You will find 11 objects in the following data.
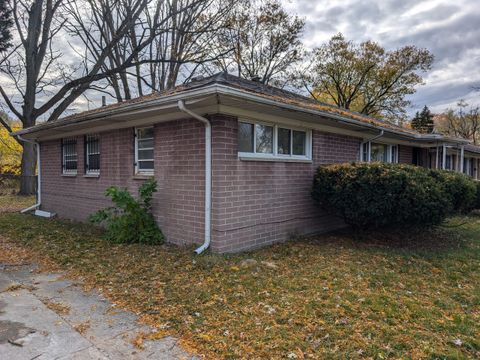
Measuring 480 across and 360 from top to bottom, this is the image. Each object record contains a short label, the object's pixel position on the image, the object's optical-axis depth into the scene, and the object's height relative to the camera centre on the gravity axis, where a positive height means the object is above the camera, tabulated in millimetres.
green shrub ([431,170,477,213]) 6821 -305
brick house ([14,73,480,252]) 5641 +351
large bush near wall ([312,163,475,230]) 6094 -380
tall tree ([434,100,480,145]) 36281 +5910
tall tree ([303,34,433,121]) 24828 +7656
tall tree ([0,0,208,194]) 14695 +5119
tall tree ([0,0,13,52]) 9658 +4254
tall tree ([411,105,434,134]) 36416 +6076
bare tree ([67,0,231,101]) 16391 +7244
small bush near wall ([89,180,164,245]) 6453 -981
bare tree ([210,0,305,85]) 21047 +8563
